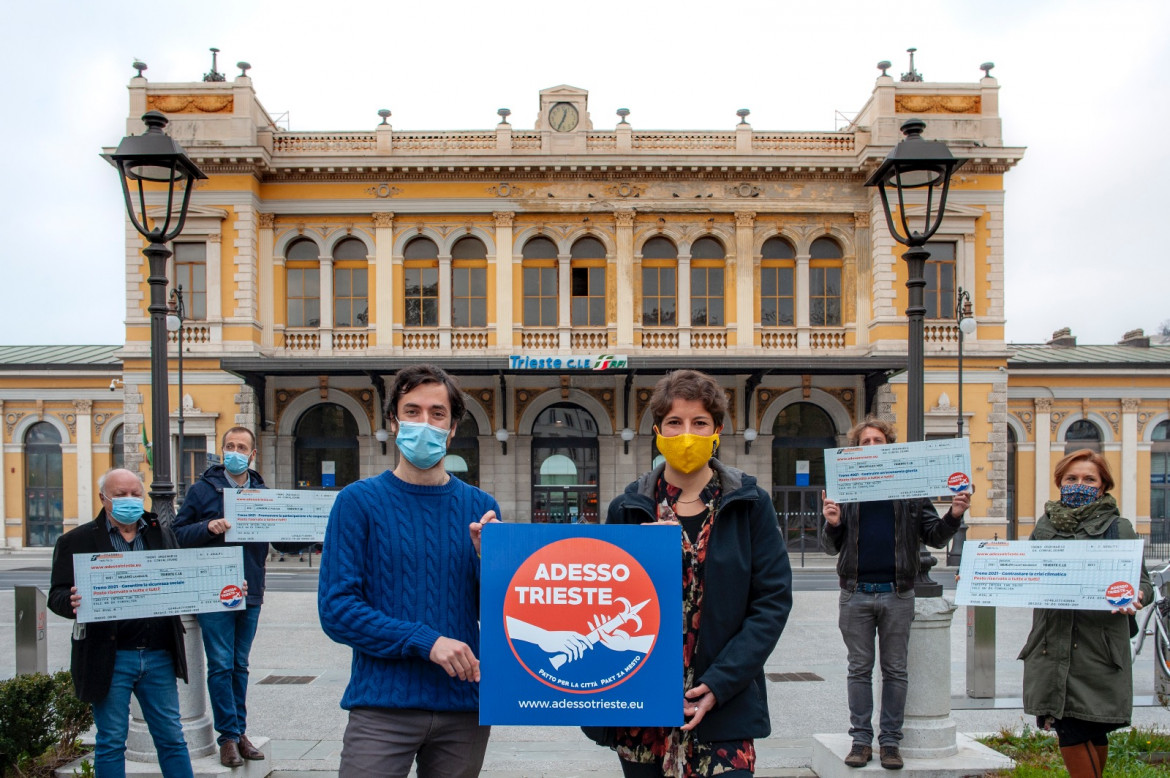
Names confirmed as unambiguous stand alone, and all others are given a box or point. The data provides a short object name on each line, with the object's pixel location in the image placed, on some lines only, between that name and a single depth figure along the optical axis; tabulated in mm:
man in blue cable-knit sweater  3059
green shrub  5379
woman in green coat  4621
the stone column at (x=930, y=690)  5555
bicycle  7359
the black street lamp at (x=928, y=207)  6234
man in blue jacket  5465
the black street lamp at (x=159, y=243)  5840
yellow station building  24797
